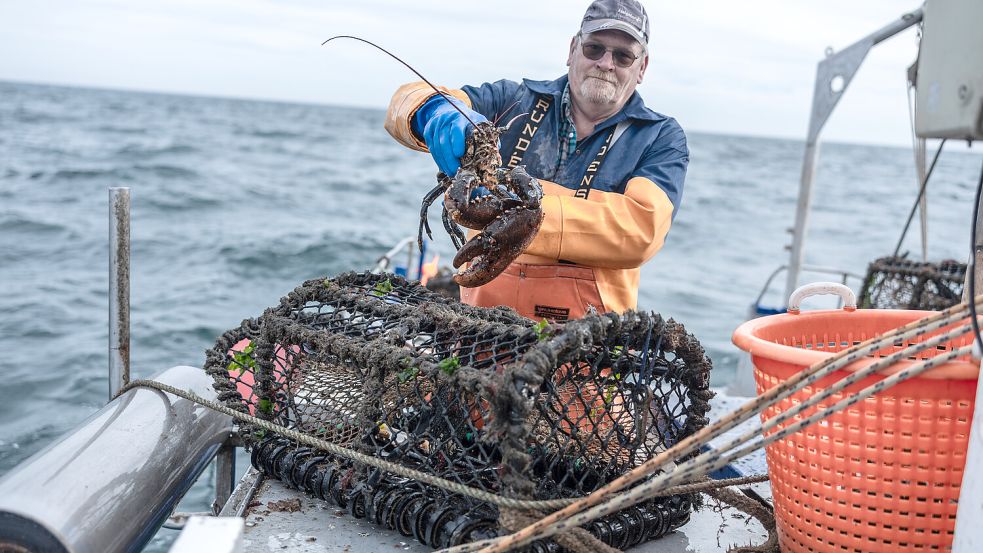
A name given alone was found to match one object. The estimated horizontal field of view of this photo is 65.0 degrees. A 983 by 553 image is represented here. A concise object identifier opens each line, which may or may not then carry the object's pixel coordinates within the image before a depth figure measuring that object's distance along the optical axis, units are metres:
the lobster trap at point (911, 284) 5.27
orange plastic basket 1.79
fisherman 3.17
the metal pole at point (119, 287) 3.39
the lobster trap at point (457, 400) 1.98
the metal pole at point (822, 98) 5.39
